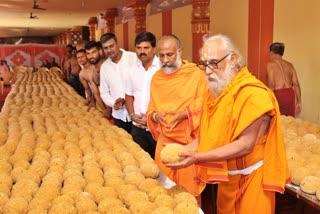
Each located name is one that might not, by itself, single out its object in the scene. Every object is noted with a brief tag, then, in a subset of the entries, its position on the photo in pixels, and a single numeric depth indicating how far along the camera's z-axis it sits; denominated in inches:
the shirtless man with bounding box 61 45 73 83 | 381.7
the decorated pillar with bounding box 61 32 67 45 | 933.8
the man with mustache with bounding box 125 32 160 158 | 130.8
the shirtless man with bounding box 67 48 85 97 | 305.9
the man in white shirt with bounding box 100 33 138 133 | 150.3
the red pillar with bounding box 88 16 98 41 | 655.0
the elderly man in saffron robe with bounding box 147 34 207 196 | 110.4
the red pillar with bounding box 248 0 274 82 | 221.3
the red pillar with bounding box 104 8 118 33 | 542.3
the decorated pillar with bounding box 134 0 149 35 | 418.0
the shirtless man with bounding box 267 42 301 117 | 189.6
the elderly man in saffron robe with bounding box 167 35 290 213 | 73.4
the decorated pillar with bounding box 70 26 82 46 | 784.9
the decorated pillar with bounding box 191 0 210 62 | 279.0
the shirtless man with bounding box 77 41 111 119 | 167.6
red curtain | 622.8
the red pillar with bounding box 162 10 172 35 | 362.0
